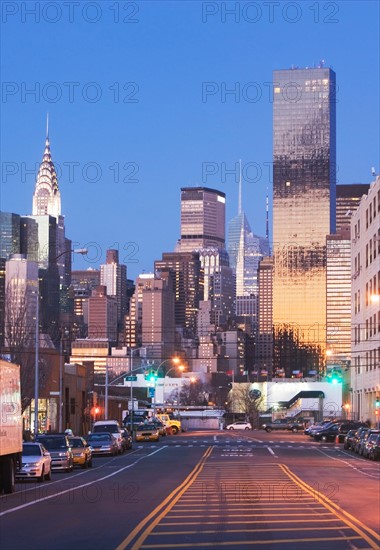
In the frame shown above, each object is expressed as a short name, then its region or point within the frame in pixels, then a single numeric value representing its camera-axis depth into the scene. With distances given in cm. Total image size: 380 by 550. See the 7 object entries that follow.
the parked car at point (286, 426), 13888
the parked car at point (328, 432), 9150
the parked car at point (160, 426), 9753
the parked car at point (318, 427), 9454
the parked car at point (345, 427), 8827
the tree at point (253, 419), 19432
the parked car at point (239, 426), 15125
